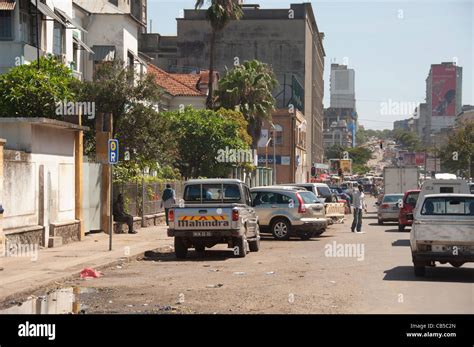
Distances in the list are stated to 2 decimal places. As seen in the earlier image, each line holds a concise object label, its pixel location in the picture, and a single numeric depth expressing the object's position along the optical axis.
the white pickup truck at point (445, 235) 16.56
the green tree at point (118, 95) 32.75
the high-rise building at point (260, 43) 106.07
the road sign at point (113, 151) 22.39
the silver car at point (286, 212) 28.16
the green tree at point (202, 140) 47.88
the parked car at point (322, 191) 36.00
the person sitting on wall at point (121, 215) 30.37
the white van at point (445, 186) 27.92
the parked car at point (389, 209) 40.25
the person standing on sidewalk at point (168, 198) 33.81
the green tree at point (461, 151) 90.62
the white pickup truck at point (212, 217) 21.16
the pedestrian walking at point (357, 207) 32.47
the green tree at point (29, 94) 26.81
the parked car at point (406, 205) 34.25
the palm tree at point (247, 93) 59.94
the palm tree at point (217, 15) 53.50
